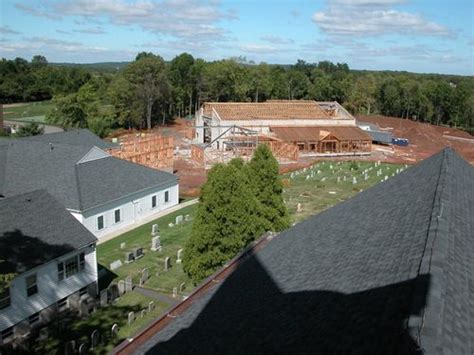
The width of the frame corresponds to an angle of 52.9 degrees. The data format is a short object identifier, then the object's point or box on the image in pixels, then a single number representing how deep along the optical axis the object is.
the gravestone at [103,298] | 21.56
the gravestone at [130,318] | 19.87
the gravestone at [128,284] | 23.27
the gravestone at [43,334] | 18.73
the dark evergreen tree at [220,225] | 19.34
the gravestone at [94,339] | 17.89
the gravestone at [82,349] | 17.20
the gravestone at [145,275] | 24.22
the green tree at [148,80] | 88.12
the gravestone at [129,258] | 27.04
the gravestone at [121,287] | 22.78
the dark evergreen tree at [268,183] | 23.59
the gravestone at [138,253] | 27.56
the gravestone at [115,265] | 26.06
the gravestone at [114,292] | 22.09
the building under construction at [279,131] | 64.00
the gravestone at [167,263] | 25.70
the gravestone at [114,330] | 18.84
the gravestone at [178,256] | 26.84
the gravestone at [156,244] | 28.95
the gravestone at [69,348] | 17.17
